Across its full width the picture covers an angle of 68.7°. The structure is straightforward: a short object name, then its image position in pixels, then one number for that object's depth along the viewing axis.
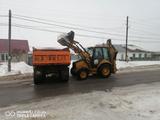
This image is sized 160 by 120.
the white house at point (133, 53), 34.06
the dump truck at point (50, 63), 6.91
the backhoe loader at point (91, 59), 7.69
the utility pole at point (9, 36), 11.08
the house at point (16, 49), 23.62
